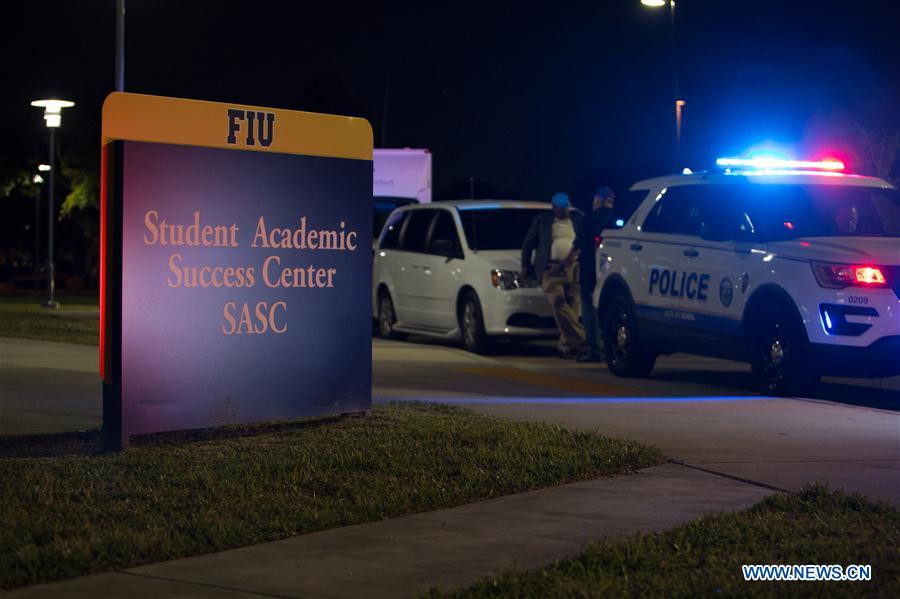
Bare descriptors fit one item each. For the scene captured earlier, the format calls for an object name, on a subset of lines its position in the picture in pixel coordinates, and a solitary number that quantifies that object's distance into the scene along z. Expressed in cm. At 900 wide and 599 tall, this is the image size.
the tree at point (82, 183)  4862
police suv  1202
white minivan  1792
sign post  912
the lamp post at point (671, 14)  3080
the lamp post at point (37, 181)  5251
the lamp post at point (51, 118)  3212
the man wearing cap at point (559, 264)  1700
